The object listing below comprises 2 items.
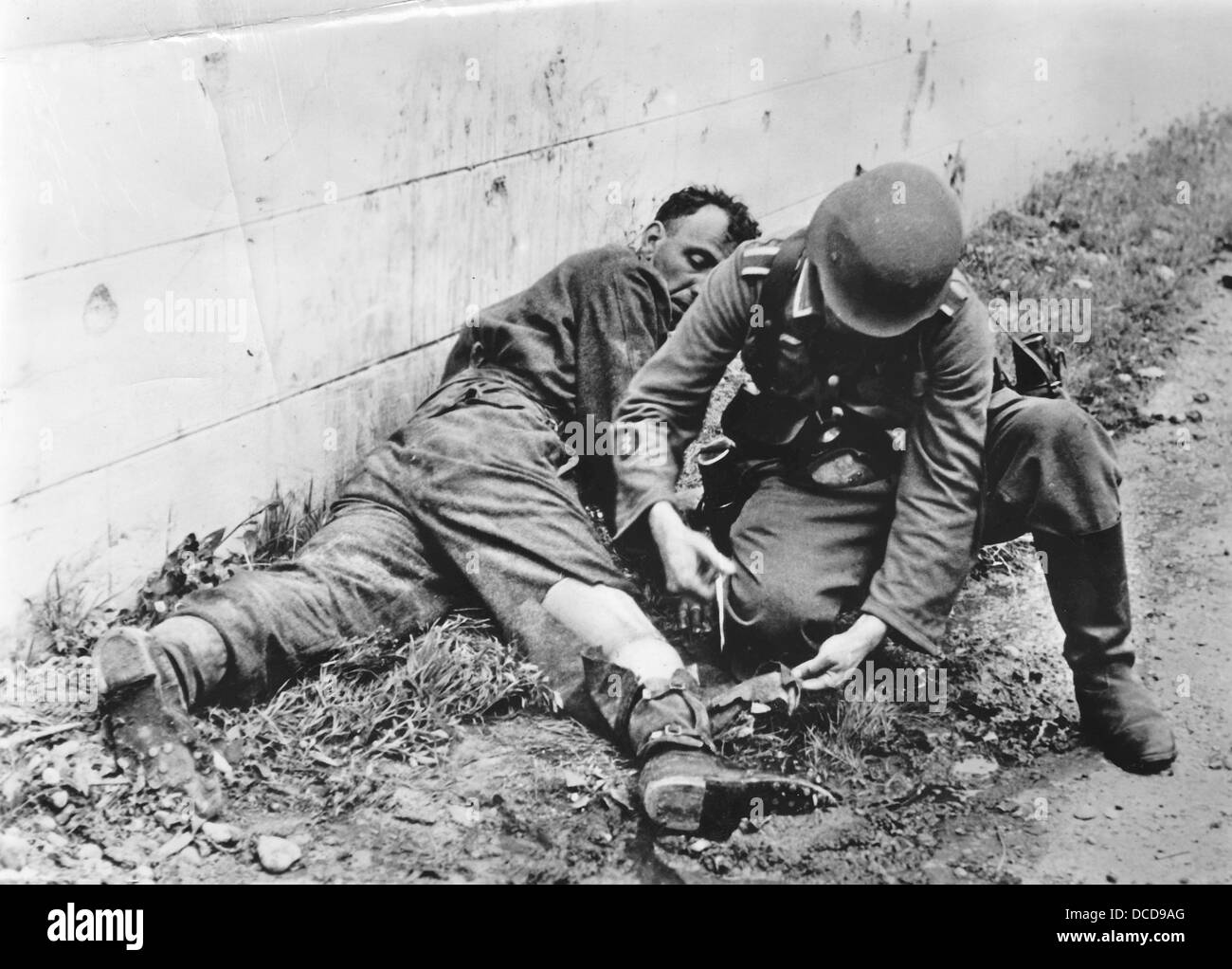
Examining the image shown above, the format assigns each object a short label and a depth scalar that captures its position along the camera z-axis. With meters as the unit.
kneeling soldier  2.67
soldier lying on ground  2.52
